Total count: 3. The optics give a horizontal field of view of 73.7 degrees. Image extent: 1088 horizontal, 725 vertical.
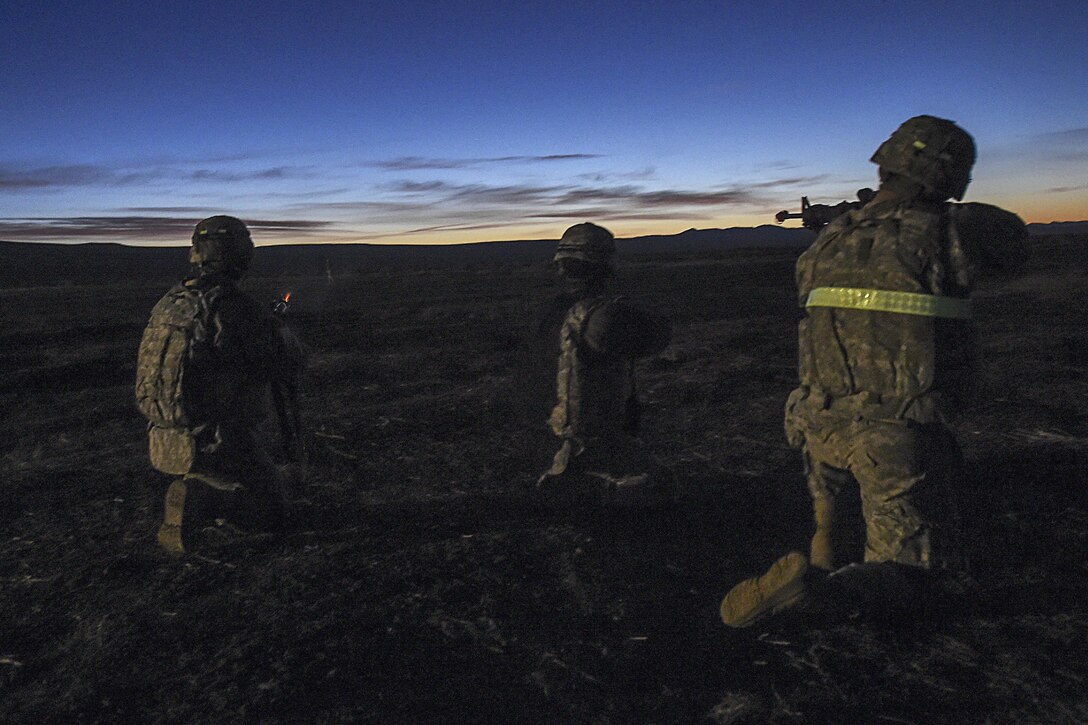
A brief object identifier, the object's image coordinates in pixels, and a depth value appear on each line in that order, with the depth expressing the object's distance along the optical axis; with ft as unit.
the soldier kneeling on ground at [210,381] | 13.25
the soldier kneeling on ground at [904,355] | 9.61
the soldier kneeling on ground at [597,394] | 14.34
